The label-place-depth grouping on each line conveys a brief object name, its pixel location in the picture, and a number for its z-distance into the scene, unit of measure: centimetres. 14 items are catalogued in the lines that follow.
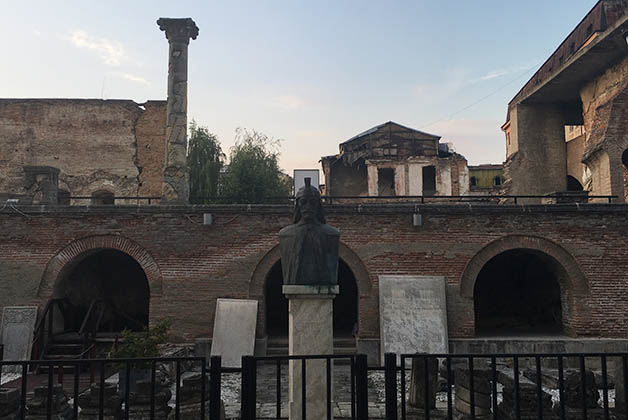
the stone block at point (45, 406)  631
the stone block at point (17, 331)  1012
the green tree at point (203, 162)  2222
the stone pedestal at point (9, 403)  584
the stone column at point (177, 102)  1277
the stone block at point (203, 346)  1052
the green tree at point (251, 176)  2128
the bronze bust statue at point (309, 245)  467
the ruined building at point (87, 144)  2016
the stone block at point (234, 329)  1020
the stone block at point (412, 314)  1020
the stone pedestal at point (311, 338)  455
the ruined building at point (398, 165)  2705
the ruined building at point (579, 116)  1405
